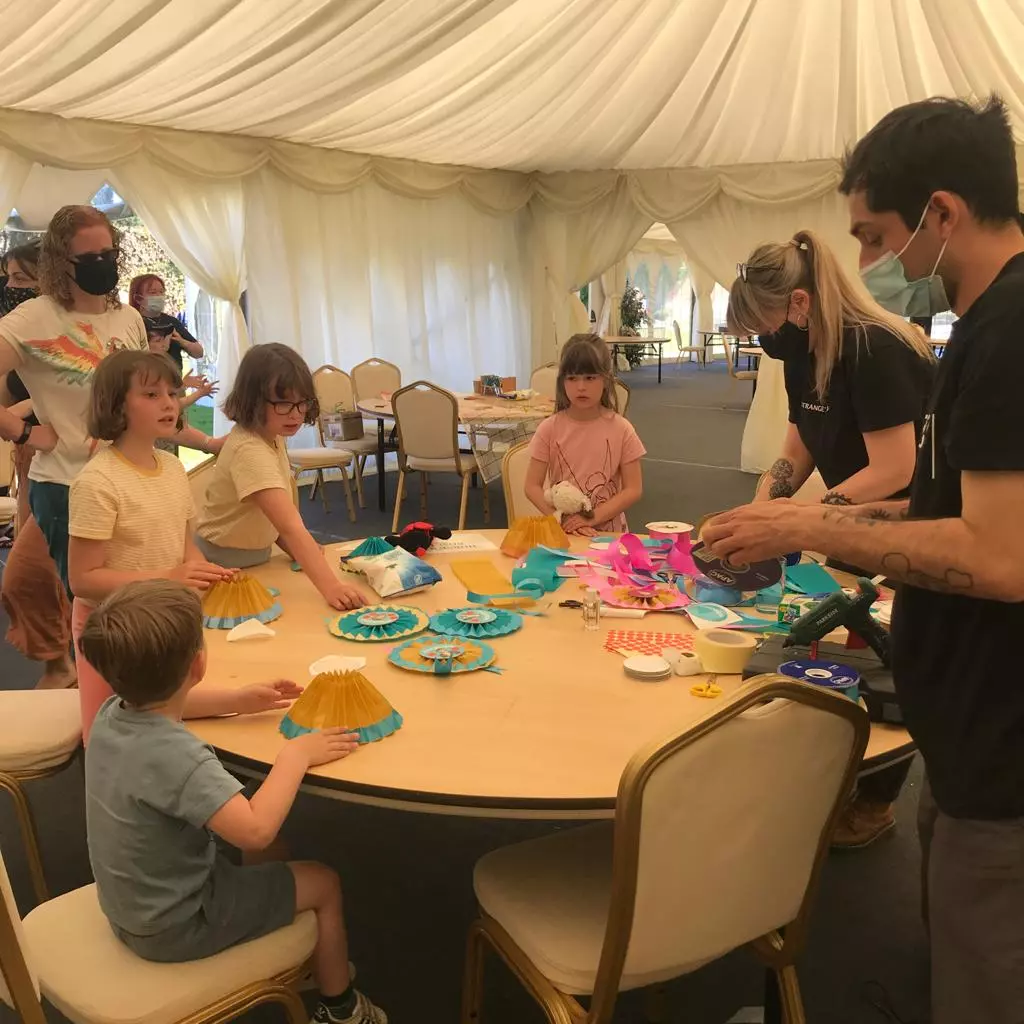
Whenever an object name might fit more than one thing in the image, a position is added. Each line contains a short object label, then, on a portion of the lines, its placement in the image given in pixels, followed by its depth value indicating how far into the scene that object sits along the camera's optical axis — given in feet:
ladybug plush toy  8.54
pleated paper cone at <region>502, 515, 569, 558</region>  8.53
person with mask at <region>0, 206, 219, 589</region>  8.32
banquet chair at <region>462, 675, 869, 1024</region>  3.92
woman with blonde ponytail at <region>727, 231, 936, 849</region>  7.23
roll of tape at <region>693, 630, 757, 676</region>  5.75
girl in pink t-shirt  10.34
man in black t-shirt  3.58
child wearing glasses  7.44
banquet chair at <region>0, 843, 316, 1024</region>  4.25
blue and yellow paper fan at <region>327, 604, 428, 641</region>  6.51
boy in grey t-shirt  4.38
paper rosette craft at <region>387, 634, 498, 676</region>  5.85
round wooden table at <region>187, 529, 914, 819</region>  4.50
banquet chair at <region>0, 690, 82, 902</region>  6.79
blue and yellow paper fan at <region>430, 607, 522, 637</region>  6.54
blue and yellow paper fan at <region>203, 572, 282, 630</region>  6.75
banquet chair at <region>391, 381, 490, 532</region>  18.62
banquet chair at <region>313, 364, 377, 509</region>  21.76
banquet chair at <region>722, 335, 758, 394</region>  36.27
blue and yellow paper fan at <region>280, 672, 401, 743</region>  5.05
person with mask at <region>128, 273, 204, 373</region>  16.79
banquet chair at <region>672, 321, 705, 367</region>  53.52
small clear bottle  6.68
